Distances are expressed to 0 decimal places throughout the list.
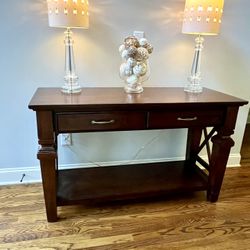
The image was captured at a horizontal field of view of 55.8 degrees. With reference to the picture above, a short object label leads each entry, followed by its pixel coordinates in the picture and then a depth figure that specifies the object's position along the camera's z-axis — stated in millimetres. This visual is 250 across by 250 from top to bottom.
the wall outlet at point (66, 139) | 1881
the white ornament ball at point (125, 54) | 1470
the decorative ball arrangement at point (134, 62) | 1459
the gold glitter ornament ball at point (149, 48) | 1505
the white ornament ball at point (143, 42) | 1489
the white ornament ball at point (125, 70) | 1524
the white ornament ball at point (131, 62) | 1493
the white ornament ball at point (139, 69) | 1507
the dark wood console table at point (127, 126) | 1310
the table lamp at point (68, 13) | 1335
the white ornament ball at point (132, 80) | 1546
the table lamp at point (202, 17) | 1480
